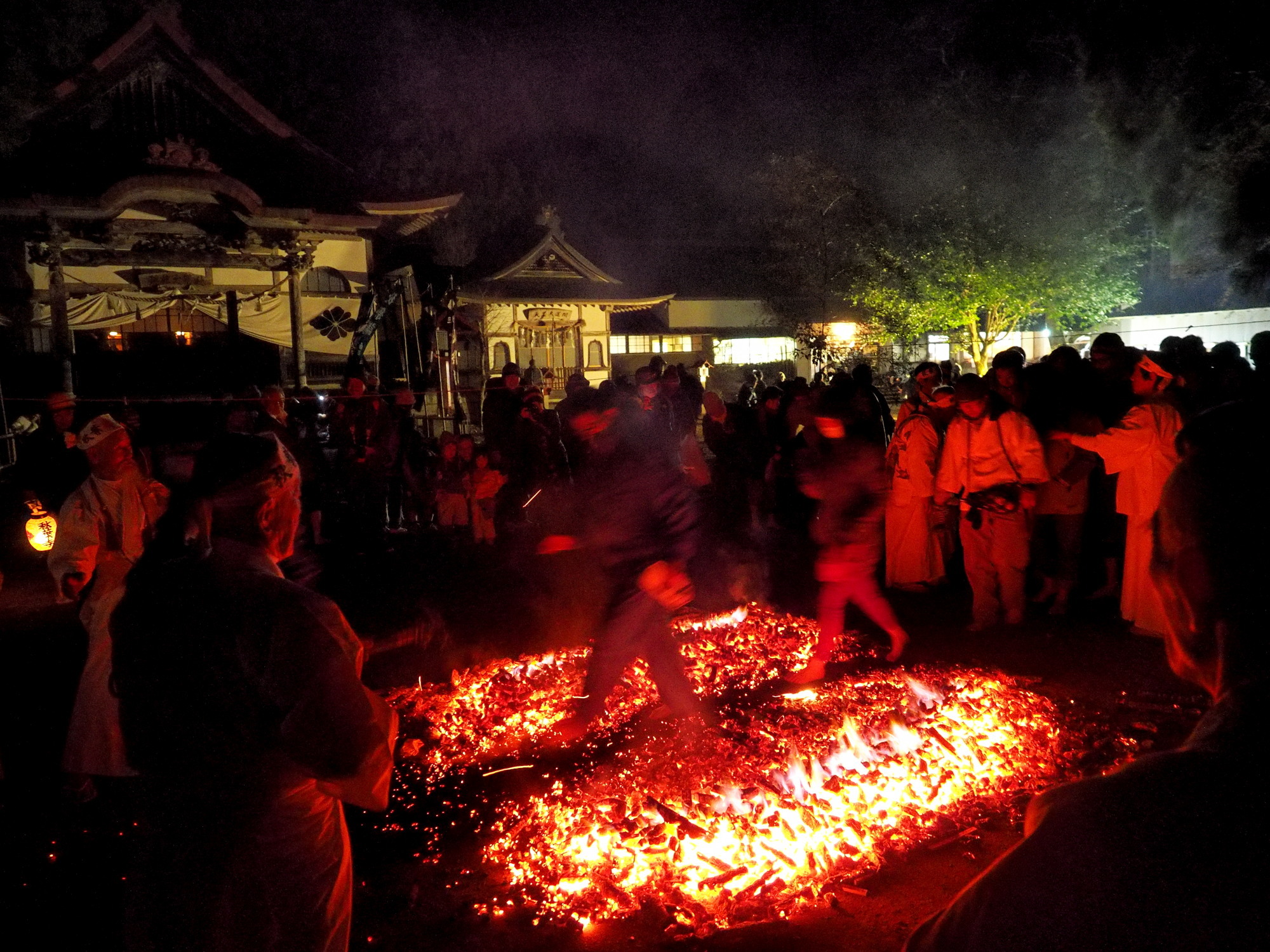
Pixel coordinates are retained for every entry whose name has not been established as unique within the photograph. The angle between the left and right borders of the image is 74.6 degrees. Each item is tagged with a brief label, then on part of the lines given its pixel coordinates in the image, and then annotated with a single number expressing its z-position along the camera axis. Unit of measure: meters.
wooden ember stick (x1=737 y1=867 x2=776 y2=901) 3.36
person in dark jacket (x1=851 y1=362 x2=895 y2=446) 6.17
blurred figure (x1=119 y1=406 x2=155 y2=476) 8.74
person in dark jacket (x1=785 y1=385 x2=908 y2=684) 5.21
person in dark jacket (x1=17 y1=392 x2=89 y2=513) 6.87
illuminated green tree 23.64
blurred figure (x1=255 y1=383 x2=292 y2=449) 8.43
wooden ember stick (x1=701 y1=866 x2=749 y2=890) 3.43
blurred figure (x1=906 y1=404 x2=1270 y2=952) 0.82
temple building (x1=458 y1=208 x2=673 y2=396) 23.14
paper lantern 6.27
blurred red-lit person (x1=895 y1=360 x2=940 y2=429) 7.66
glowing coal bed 3.48
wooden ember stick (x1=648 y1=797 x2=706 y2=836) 3.72
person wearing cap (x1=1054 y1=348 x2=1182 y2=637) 5.70
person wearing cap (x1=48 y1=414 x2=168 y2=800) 3.95
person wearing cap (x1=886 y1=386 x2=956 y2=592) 7.11
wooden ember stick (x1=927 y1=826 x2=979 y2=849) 3.67
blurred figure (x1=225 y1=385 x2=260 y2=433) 8.30
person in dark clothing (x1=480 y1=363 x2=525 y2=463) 9.84
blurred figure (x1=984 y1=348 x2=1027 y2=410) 6.71
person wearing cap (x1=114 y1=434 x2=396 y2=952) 1.73
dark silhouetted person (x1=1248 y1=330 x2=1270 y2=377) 7.26
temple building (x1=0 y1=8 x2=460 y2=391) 13.84
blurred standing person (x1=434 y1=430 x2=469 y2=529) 10.70
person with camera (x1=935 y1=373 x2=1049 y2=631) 6.01
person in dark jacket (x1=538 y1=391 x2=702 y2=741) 4.56
